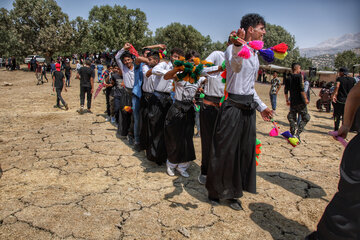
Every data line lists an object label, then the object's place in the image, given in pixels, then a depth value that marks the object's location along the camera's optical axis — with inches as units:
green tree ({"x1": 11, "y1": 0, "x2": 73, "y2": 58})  1071.0
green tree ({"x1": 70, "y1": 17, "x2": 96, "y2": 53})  1208.8
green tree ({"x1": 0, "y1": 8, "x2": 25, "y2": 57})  1080.8
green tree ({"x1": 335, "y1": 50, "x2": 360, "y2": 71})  1924.2
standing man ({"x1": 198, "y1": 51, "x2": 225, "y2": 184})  135.1
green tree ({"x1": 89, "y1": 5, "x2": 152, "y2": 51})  1556.5
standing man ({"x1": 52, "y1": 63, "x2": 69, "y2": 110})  376.2
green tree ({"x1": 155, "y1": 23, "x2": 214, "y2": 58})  1931.6
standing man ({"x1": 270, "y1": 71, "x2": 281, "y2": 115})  401.4
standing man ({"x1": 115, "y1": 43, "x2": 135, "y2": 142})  214.2
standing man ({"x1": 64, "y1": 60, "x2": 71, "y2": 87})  632.9
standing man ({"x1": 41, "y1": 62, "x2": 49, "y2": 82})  740.5
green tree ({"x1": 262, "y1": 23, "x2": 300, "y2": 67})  1971.3
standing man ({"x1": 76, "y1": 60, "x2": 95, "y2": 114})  342.6
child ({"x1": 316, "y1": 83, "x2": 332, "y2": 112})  455.2
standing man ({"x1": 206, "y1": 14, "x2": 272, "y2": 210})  111.1
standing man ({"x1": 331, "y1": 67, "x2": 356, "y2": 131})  265.0
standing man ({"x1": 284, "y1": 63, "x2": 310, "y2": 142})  229.6
